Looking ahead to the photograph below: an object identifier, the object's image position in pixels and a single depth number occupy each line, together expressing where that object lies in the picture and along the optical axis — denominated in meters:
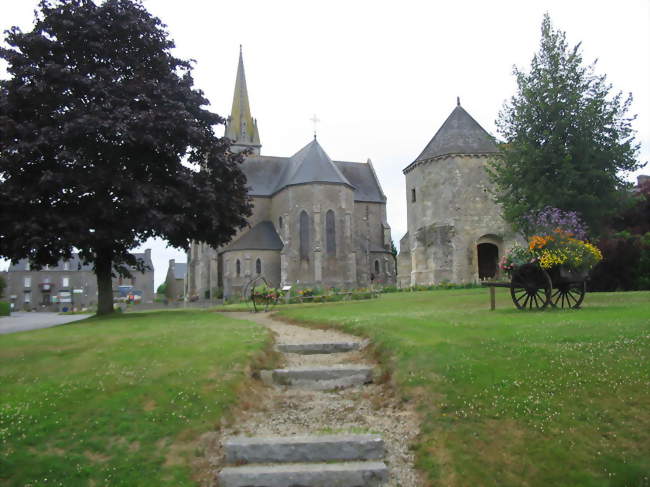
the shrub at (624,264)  23.44
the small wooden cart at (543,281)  14.68
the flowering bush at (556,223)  17.44
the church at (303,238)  47.50
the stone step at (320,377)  9.12
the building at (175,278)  97.12
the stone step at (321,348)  11.54
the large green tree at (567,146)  21.83
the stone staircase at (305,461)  5.90
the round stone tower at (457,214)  34.25
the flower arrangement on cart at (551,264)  14.43
